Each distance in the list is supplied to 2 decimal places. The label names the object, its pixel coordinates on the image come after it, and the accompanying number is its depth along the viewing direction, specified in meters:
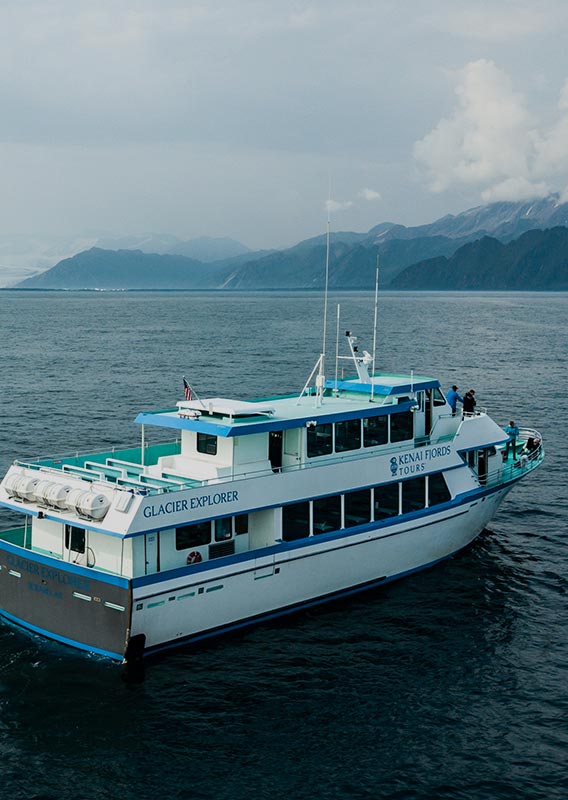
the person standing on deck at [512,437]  30.41
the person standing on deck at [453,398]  28.12
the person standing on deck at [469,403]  29.00
